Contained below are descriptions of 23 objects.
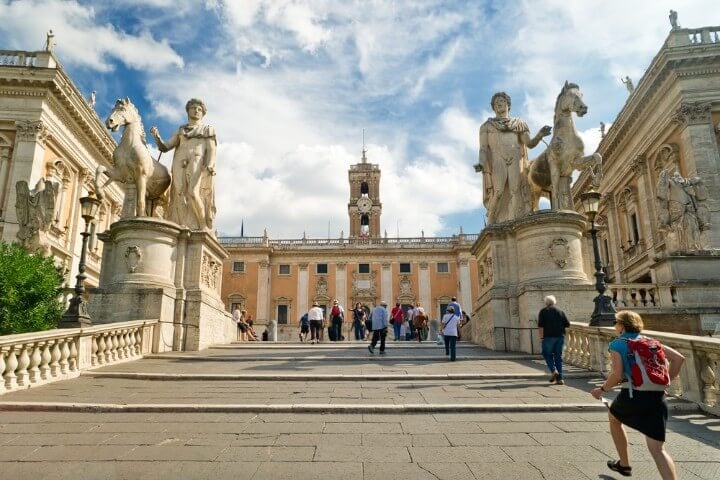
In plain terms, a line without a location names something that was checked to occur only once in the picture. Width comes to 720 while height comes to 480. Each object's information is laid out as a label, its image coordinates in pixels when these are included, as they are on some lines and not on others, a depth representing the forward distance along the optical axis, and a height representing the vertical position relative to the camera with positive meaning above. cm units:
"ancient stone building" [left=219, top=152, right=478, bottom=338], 5209 +648
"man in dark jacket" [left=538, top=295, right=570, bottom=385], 766 -2
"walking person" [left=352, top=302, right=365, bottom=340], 2150 +54
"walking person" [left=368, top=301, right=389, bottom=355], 1201 +23
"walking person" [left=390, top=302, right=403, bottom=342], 2134 +61
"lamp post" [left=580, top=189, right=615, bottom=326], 891 +85
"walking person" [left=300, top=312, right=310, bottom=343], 2116 +42
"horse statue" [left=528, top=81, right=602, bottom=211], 1251 +459
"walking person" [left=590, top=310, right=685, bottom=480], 351 -54
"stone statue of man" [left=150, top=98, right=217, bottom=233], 1359 +451
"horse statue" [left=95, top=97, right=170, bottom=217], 1273 +460
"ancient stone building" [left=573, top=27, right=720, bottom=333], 1345 +755
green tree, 1145 +99
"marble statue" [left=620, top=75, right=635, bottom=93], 3131 +1565
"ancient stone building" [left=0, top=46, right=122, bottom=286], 2381 +997
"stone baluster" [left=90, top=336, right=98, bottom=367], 907 -30
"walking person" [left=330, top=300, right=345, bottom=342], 1997 +46
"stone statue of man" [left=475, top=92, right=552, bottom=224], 1345 +461
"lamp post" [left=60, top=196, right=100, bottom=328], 934 +70
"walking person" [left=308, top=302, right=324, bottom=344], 1744 +44
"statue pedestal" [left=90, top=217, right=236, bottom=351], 1143 +131
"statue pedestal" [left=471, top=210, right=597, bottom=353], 1112 +139
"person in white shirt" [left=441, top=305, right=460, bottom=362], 999 +9
